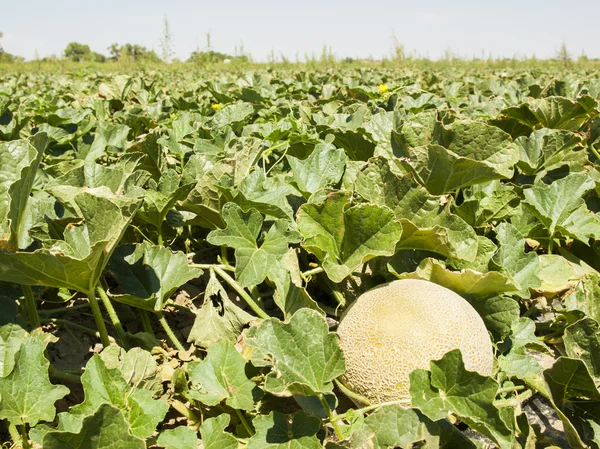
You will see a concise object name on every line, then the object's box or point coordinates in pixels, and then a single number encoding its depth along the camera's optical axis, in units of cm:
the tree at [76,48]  7077
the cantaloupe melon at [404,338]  142
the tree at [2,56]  2768
